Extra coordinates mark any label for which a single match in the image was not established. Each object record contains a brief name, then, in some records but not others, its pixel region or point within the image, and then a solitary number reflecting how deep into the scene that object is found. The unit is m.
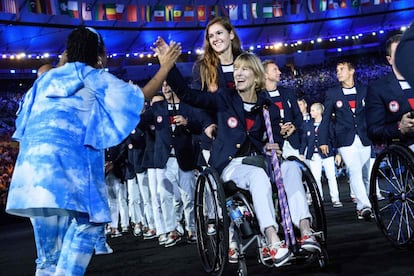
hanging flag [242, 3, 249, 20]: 35.44
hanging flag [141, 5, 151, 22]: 32.47
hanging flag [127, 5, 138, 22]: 31.75
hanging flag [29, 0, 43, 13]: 27.55
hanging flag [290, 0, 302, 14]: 36.38
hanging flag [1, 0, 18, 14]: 26.33
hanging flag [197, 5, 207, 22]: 33.72
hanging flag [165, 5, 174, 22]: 33.18
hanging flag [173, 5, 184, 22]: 33.29
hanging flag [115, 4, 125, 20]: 31.08
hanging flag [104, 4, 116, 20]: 30.56
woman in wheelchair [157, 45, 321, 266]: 3.70
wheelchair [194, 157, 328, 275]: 3.69
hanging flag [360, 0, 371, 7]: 36.17
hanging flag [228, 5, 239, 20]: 35.03
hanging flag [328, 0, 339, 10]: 36.25
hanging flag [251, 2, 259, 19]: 35.56
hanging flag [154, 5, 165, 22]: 32.91
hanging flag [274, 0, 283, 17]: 36.12
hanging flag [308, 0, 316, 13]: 36.41
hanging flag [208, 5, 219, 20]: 33.72
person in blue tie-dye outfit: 3.03
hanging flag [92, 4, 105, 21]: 30.02
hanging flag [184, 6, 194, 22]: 33.47
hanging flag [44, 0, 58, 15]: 27.66
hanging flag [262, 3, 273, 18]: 35.84
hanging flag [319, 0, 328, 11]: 36.12
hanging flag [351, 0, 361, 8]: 36.97
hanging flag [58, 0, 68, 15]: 28.00
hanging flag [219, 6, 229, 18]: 34.41
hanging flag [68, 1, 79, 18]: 28.47
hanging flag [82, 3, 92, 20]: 29.30
